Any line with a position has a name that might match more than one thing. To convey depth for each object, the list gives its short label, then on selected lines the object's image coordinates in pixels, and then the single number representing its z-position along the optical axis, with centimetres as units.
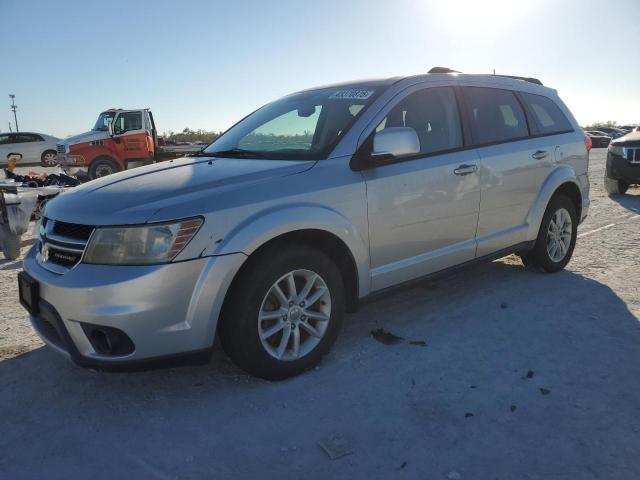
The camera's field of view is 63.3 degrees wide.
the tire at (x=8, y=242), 582
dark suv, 947
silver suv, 247
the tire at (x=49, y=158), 2241
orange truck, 1403
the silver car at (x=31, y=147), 2244
